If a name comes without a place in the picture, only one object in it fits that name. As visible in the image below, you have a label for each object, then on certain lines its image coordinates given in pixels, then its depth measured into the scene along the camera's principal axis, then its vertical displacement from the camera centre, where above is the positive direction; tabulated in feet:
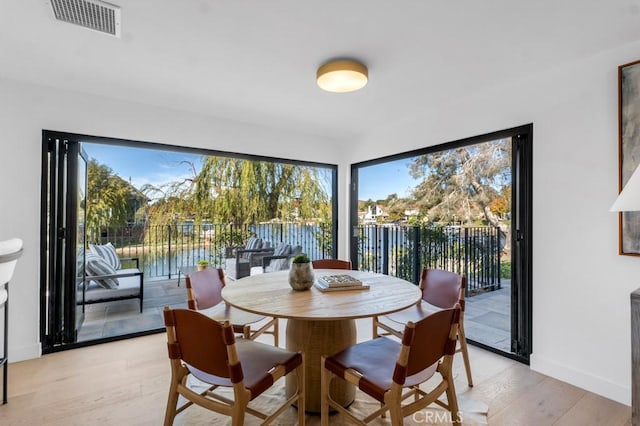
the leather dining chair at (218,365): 4.22 -2.37
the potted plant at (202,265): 12.18 -1.95
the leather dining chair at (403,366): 4.21 -2.41
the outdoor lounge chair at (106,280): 10.74 -2.35
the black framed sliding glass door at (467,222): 8.54 -0.22
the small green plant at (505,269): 9.24 -1.70
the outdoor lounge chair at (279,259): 14.05 -1.94
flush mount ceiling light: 7.16 +3.33
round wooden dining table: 5.26 -1.57
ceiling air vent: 5.30 +3.62
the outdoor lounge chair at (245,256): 13.73 -1.82
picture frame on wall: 6.41 +1.59
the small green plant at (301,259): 6.64 -0.92
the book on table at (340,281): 6.60 -1.41
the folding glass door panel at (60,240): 8.86 -0.68
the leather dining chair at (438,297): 7.32 -2.02
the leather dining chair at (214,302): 7.11 -2.07
